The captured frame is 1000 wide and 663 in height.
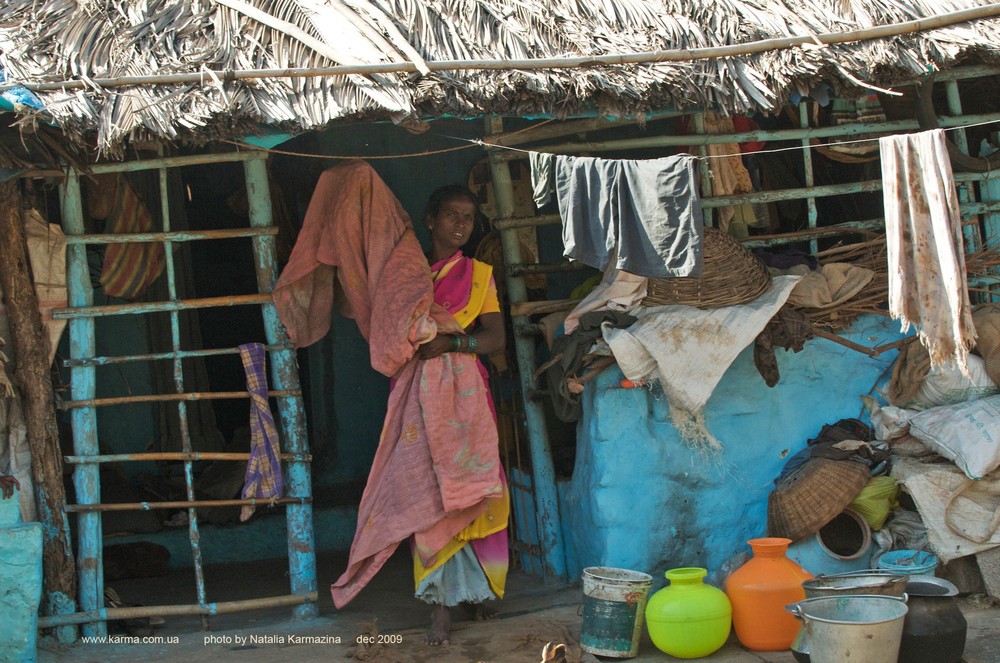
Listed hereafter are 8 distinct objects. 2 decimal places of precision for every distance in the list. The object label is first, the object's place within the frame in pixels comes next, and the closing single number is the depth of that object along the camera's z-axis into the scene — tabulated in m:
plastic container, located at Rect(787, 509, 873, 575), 5.08
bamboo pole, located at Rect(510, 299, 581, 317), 5.50
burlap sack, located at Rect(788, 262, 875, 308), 5.33
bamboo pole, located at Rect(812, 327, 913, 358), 5.32
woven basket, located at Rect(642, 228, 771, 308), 5.19
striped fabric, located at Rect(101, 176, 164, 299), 5.13
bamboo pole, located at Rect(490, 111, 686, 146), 5.33
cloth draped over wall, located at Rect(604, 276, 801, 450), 5.02
